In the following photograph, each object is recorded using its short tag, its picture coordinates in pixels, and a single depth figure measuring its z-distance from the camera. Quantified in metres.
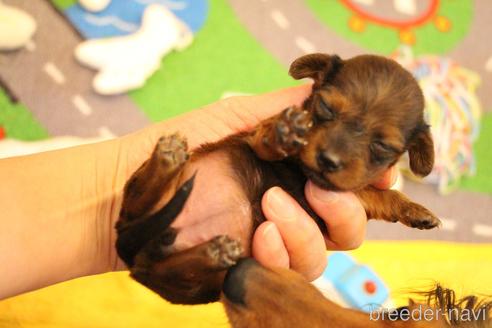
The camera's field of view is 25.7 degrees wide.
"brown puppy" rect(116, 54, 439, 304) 0.35
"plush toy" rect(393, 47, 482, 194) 0.53
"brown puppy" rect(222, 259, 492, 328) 0.33
